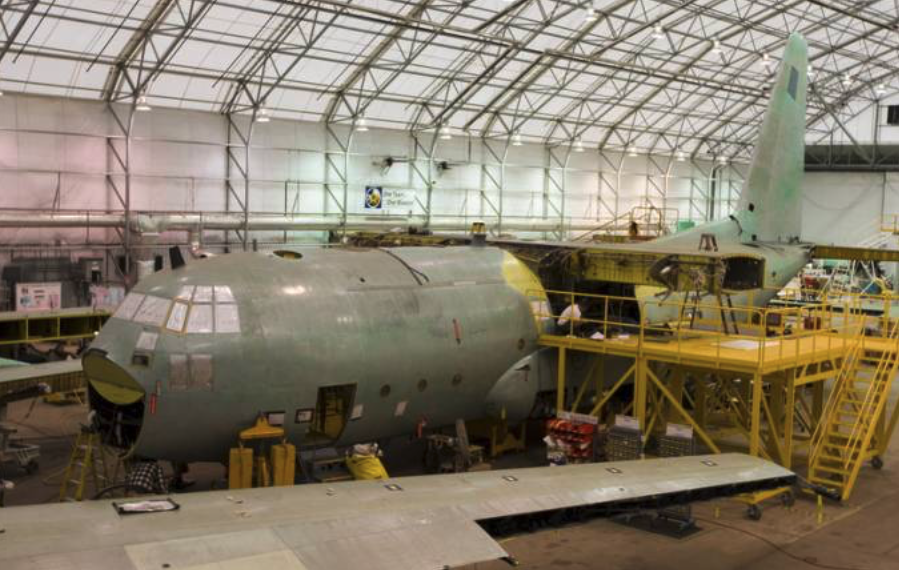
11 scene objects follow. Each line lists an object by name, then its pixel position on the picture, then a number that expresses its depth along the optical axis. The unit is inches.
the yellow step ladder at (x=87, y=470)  705.0
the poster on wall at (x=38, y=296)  1464.1
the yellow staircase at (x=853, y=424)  867.4
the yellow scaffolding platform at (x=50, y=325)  1207.2
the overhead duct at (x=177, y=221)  1432.1
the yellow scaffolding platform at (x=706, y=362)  837.8
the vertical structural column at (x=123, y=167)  1556.3
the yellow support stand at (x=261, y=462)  676.7
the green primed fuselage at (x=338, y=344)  676.1
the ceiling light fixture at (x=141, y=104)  1521.9
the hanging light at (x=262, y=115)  1716.3
